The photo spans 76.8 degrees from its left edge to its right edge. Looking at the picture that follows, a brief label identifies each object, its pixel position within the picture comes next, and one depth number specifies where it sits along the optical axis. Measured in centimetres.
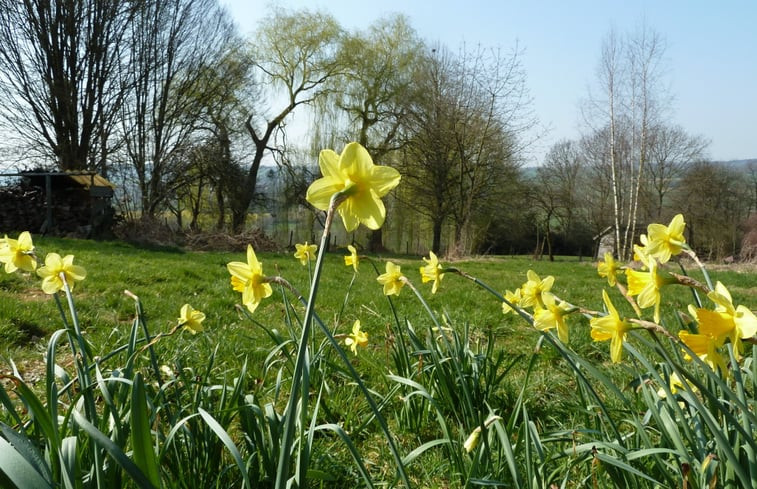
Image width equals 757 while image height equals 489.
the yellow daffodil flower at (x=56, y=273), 128
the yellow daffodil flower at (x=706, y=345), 71
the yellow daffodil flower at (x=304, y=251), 179
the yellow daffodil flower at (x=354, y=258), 163
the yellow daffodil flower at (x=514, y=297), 150
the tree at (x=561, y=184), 2149
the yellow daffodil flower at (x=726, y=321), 68
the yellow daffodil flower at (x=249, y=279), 97
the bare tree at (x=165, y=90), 1470
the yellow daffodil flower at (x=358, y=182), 65
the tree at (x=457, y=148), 1584
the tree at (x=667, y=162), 2316
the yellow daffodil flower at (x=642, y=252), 101
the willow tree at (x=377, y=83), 1902
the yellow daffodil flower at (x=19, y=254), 128
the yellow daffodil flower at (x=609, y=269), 118
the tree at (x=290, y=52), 1853
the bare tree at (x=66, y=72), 1264
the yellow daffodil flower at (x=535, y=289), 122
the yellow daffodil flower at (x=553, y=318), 96
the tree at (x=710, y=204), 2261
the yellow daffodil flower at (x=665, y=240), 98
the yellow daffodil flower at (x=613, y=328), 82
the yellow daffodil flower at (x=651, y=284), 83
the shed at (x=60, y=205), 1153
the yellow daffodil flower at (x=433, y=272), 132
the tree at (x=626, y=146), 1549
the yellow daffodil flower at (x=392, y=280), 143
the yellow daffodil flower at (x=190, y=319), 140
